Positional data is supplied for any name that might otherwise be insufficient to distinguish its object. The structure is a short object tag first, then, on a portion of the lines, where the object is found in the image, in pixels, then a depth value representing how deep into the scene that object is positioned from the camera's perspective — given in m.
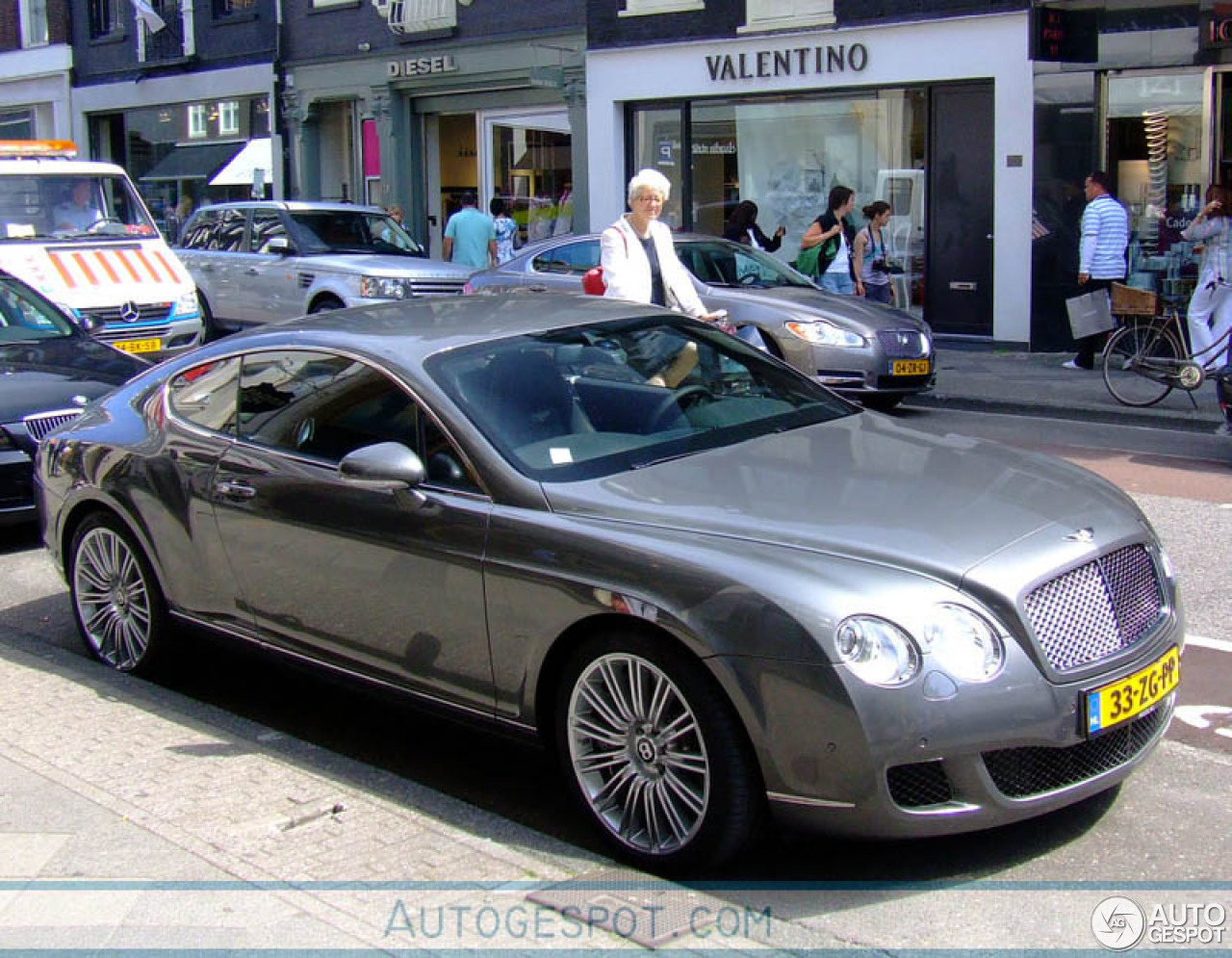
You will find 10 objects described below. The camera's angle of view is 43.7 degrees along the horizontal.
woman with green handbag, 15.60
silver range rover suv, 16.58
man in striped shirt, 15.51
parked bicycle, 12.62
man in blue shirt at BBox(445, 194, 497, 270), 19.61
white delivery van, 13.73
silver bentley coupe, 3.93
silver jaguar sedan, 12.58
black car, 8.48
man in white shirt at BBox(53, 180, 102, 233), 14.51
